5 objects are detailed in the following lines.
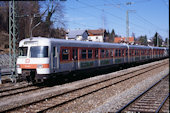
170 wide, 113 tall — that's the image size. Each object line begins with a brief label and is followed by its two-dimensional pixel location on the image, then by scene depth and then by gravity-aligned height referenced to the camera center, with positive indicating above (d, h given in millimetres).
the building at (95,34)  98312 +6992
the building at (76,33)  64550 +5041
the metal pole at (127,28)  31392 +3041
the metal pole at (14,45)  13766 +290
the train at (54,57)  12102 -456
